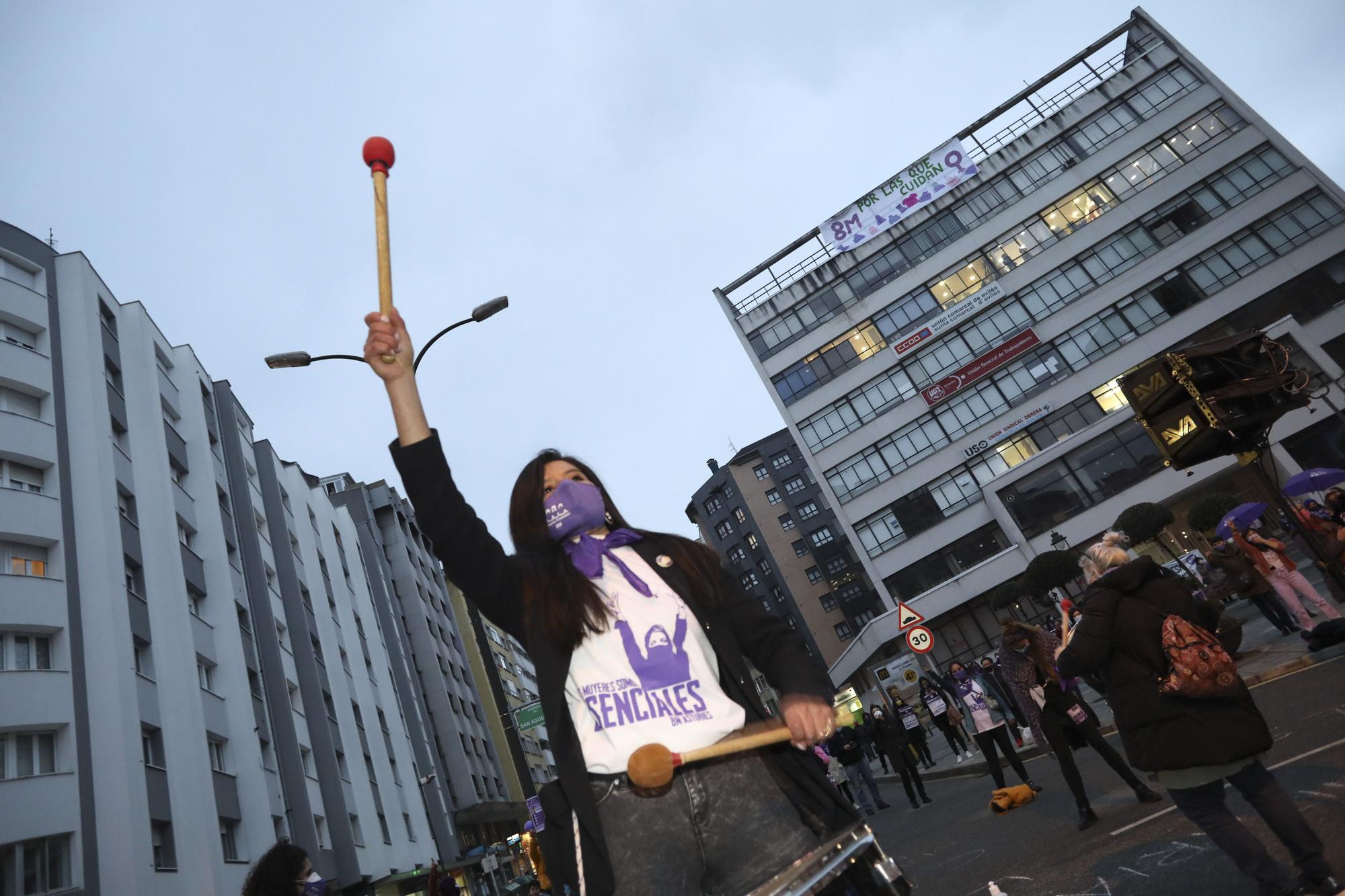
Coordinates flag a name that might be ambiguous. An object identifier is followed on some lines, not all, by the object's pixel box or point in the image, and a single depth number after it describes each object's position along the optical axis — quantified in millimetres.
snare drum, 1722
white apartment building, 16844
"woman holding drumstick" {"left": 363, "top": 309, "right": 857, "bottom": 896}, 2006
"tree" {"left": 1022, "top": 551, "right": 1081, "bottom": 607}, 31719
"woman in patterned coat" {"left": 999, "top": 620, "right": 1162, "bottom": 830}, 7012
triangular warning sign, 14445
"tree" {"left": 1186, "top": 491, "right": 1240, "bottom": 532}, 25500
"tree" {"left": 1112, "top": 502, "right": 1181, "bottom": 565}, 29062
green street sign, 20800
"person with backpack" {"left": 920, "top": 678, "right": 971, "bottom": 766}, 16484
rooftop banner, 43375
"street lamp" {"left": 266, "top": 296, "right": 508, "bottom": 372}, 13250
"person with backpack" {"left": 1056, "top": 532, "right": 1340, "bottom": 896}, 3594
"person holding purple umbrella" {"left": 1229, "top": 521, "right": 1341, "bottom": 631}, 11242
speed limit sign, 13781
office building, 36688
